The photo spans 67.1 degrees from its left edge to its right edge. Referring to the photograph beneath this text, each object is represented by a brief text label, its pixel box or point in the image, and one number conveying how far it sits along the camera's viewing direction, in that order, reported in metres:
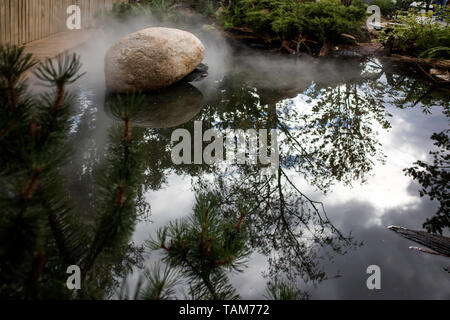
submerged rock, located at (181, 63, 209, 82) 8.43
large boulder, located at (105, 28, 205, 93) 7.06
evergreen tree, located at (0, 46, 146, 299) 1.00
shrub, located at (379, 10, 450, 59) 10.80
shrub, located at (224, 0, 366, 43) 12.35
